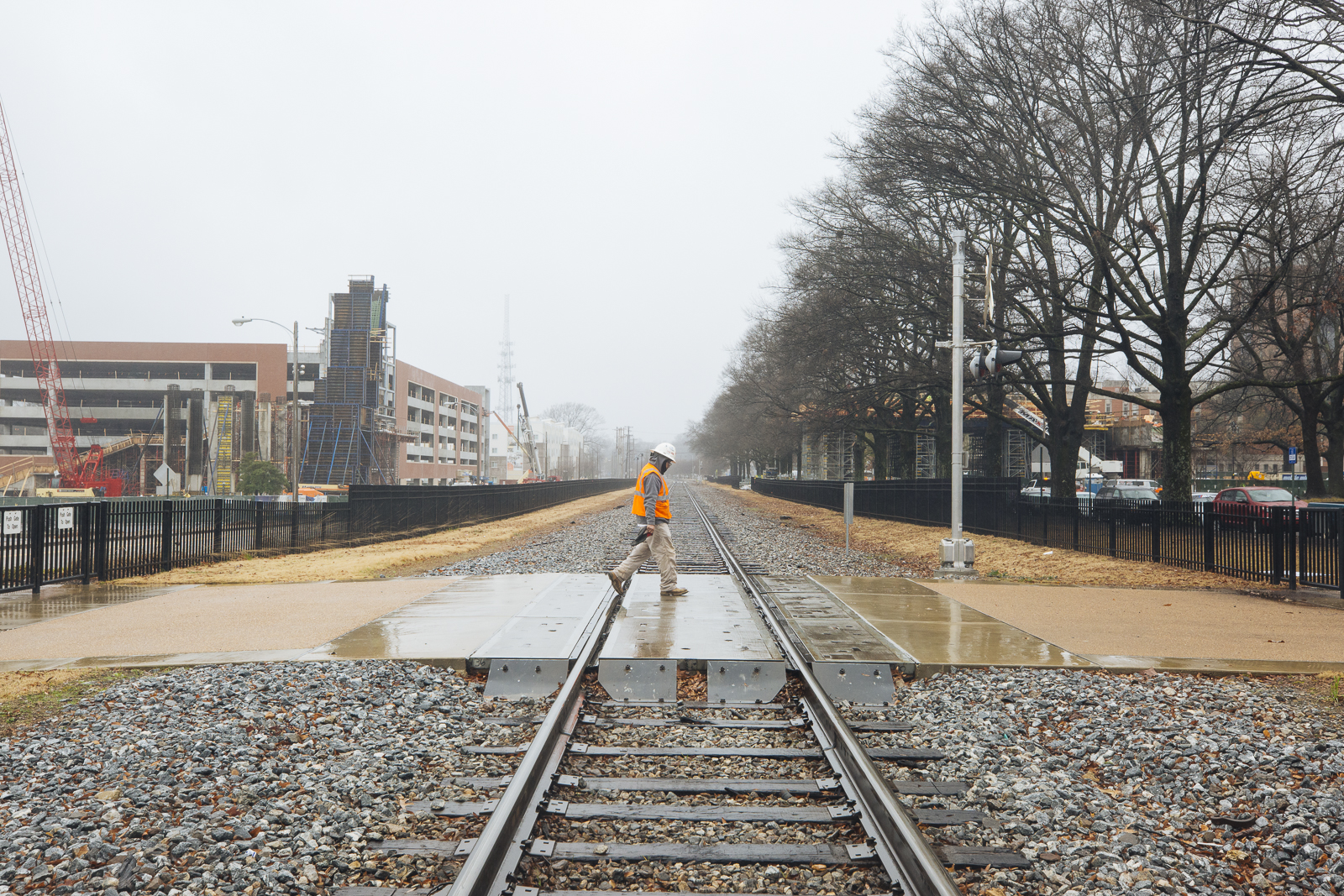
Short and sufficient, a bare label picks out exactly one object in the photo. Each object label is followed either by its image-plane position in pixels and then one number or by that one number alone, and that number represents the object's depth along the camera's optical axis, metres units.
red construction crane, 68.69
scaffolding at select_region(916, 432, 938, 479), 58.03
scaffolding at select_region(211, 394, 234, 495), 76.88
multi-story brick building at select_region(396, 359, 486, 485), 99.81
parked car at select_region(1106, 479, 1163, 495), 47.59
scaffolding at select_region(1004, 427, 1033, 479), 64.62
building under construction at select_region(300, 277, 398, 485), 82.62
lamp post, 30.19
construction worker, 10.12
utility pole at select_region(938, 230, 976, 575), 14.95
